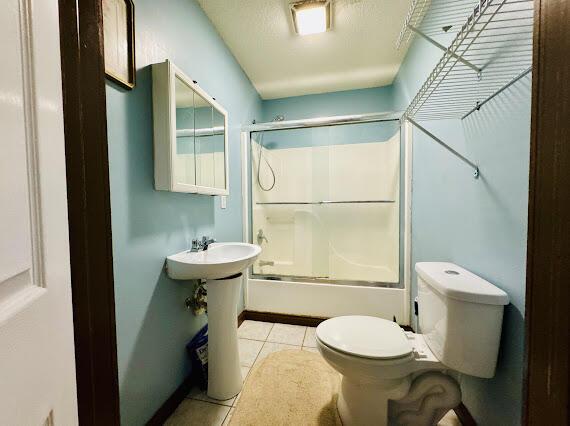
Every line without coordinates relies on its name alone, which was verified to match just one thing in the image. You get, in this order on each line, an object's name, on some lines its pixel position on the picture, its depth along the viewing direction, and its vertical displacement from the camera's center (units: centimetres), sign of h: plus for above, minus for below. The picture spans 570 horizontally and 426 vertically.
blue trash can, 140 -93
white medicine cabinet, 116 +41
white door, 30 -3
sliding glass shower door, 236 +4
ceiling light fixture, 150 +127
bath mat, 119 -108
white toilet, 91 -62
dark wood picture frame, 100 +70
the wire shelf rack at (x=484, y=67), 80 +54
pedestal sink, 132 -72
